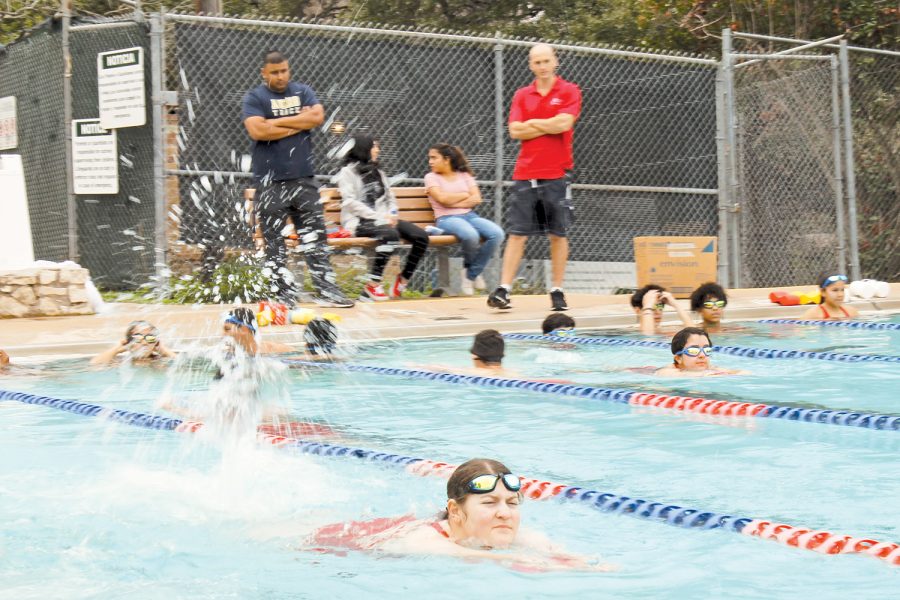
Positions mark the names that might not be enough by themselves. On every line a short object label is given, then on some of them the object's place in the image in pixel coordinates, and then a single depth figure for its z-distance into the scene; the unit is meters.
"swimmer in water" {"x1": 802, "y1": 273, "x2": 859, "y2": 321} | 11.36
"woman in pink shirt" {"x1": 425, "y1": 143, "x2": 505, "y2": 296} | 12.41
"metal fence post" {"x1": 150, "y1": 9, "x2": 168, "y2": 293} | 11.20
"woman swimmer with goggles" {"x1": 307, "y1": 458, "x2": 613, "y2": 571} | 4.05
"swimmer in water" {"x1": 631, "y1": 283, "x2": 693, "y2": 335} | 10.53
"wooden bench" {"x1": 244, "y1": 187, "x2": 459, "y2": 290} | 11.80
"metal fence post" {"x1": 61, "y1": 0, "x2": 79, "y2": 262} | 11.79
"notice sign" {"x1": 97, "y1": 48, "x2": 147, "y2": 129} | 11.91
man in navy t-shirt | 10.48
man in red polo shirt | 11.25
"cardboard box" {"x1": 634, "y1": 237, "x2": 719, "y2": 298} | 12.86
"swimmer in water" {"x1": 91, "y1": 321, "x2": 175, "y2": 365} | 8.59
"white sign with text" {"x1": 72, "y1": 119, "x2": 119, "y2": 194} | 12.23
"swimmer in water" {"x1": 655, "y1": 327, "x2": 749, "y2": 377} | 8.11
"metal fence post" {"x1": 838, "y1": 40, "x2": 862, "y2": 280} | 14.17
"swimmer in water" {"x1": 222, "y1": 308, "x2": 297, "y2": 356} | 6.91
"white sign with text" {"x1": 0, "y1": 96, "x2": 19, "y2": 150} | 13.78
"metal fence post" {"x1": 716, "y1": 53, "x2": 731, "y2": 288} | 14.45
